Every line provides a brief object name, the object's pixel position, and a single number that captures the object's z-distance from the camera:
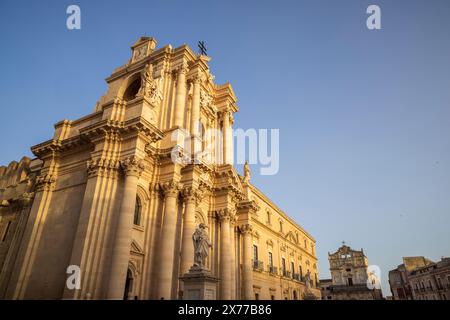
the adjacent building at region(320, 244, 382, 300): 61.47
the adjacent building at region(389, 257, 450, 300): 51.53
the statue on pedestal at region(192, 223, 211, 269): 11.61
